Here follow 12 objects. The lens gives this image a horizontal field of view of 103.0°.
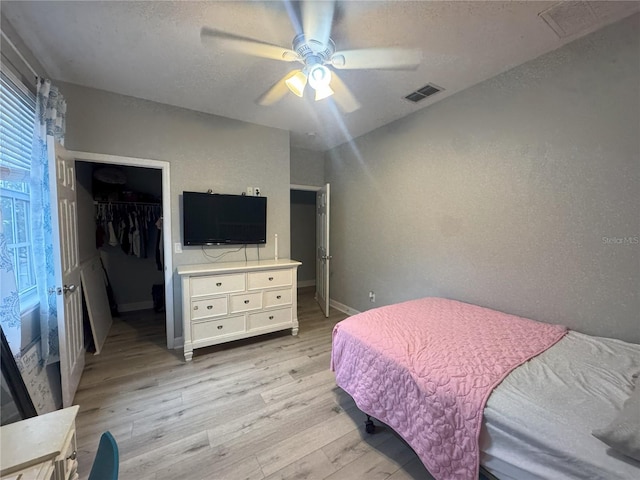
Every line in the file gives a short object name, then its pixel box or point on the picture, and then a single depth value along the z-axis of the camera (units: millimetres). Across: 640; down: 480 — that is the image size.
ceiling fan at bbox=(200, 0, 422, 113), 1508
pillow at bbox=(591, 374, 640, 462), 828
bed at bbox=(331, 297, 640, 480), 938
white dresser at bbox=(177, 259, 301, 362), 2543
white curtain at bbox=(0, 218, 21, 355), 1313
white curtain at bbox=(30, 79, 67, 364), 1725
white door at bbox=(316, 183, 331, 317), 3682
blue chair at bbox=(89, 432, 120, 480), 723
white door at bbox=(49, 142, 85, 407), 1775
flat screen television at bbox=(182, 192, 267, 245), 2803
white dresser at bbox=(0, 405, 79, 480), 735
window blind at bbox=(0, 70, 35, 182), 1503
